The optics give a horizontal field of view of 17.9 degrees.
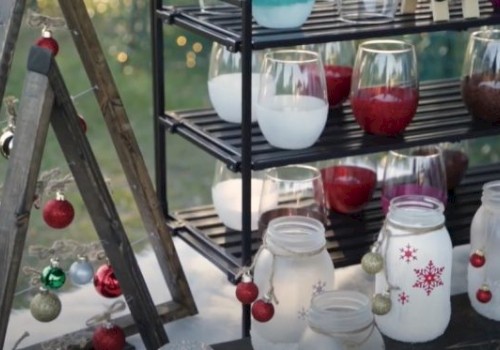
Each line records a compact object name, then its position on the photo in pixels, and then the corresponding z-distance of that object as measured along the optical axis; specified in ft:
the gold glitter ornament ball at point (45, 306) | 5.96
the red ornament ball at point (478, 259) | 6.39
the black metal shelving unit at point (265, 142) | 6.38
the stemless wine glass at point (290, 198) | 6.68
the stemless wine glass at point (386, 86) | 6.65
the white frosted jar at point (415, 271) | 6.10
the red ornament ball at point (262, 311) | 5.95
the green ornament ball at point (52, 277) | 6.05
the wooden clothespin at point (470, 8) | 6.68
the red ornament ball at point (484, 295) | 6.37
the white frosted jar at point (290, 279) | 6.06
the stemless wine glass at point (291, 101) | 6.44
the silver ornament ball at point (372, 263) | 6.08
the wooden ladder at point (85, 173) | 5.77
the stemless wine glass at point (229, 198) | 6.97
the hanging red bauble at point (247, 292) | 6.05
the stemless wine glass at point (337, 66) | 7.02
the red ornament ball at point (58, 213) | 6.01
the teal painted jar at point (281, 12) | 6.36
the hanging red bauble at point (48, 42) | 5.95
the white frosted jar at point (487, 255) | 6.38
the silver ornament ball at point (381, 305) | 6.07
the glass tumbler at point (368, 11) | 6.60
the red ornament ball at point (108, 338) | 6.24
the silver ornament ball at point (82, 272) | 6.20
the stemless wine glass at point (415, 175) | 6.91
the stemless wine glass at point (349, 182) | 7.14
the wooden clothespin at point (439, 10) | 6.62
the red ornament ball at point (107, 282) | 6.42
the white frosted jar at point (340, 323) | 5.69
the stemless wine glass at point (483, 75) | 6.88
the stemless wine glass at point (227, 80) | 6.82
